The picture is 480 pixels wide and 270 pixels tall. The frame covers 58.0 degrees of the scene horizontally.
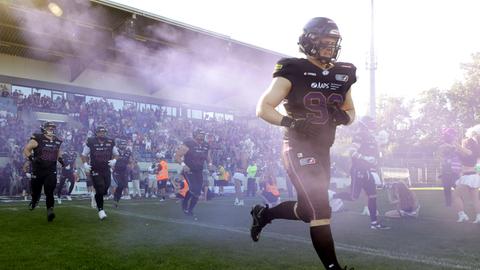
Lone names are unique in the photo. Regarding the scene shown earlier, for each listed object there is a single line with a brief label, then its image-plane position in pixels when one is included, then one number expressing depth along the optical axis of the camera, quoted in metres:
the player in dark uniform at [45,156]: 9.34
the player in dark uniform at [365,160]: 8.22
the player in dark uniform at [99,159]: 9.13
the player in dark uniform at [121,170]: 13.28
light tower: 25.86
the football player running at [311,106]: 3.54
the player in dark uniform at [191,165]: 10.04
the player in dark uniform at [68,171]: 16.23
